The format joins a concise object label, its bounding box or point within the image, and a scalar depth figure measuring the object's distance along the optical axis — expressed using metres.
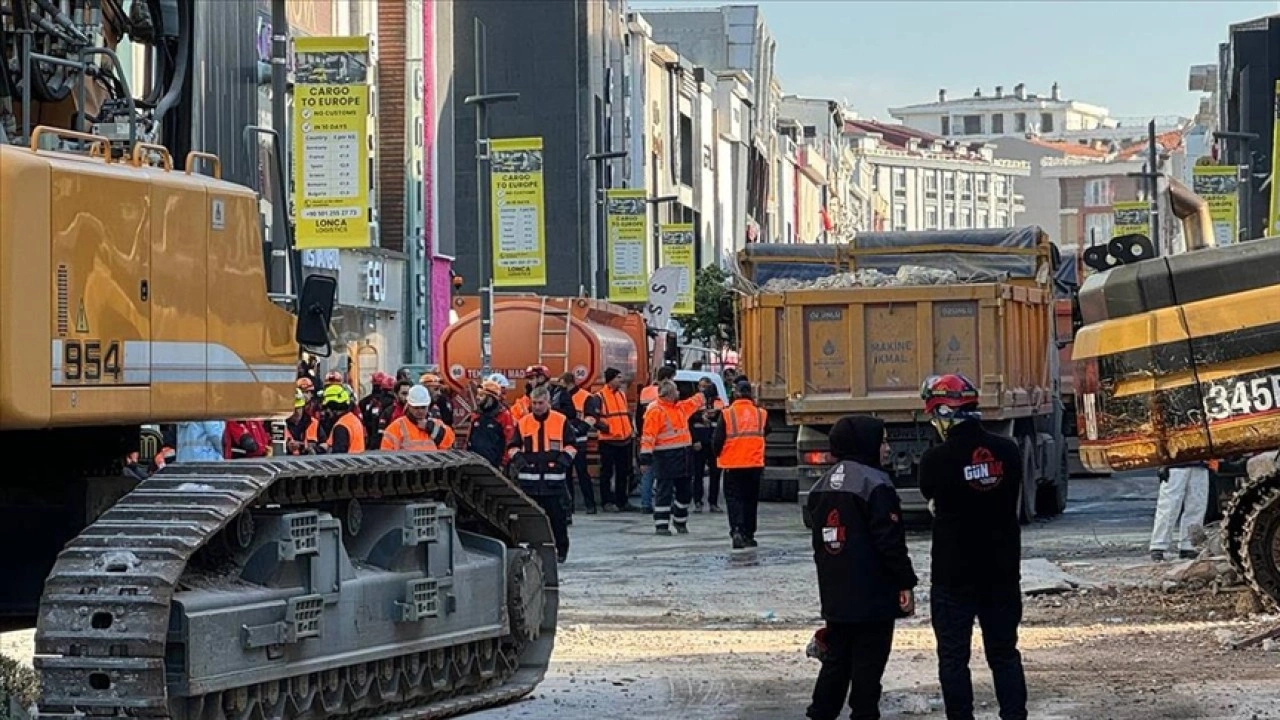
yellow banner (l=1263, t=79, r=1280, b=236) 32.05
